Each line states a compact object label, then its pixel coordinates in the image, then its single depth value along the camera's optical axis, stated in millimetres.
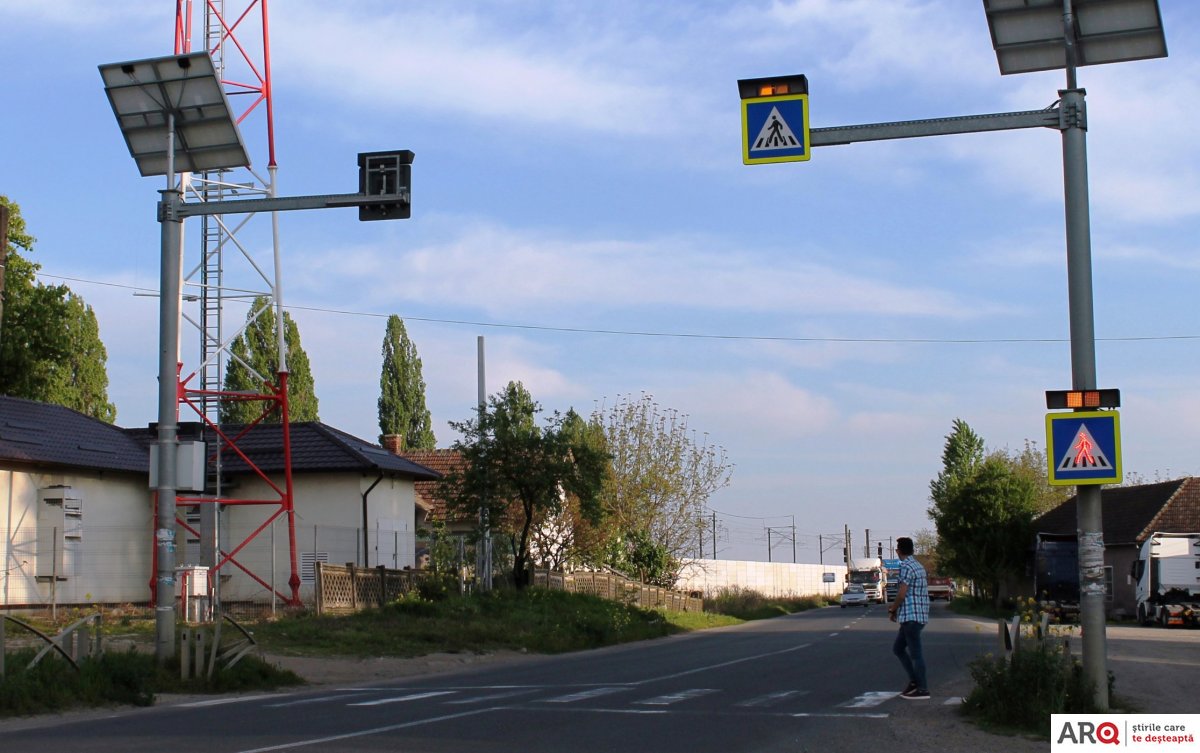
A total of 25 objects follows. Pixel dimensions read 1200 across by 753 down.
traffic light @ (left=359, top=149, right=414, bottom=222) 16000
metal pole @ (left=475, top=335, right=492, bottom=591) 34812
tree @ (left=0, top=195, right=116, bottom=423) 45469
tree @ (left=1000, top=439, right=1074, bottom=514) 80700
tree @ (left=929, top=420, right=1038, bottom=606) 58631
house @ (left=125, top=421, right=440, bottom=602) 33031
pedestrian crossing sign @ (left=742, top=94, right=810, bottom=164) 12852
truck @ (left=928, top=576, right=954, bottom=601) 92875
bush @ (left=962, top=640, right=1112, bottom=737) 11734
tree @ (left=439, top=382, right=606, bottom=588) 35000
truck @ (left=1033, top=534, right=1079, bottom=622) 46938
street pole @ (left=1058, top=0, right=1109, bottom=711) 12008
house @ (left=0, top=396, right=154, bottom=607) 28391
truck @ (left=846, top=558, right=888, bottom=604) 87775
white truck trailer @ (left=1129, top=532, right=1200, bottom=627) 41125
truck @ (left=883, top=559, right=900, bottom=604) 86044
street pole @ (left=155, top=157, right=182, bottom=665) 16781
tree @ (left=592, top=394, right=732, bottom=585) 56531
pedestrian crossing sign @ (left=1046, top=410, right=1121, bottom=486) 12102
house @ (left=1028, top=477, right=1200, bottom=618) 49562
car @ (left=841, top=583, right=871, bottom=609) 79875
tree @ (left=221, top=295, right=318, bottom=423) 62031
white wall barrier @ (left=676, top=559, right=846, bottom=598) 69438
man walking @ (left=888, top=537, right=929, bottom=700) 14352
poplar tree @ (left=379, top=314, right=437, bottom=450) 77062
